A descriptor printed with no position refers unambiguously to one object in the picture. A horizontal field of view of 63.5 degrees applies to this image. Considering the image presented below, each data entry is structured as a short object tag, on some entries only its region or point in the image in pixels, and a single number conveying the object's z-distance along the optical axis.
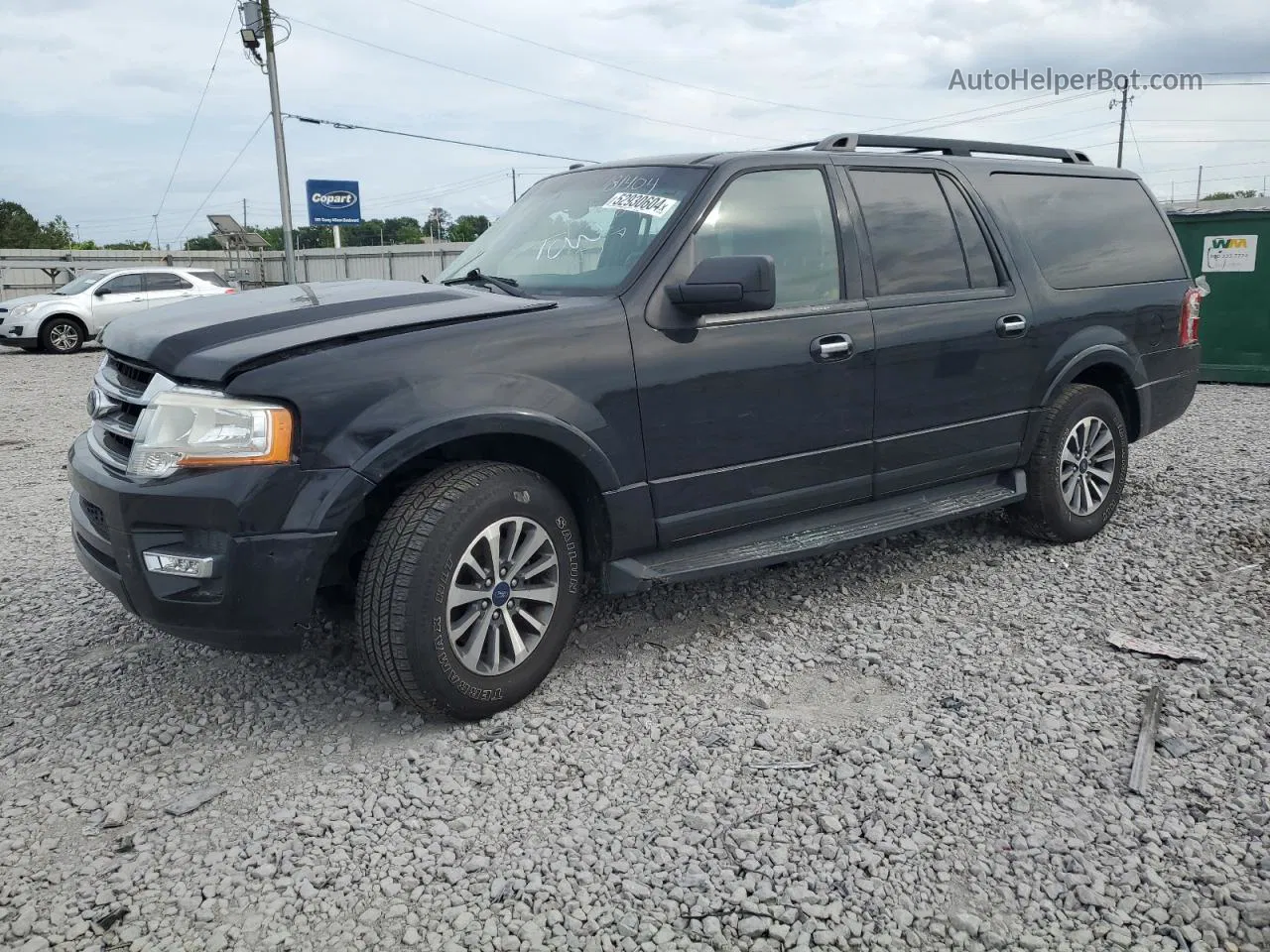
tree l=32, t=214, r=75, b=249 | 63.68
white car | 18.20
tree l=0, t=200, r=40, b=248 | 63.12
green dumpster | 10.97
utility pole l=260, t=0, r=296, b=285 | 21.47
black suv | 3.09
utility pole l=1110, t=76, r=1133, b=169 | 59.75
